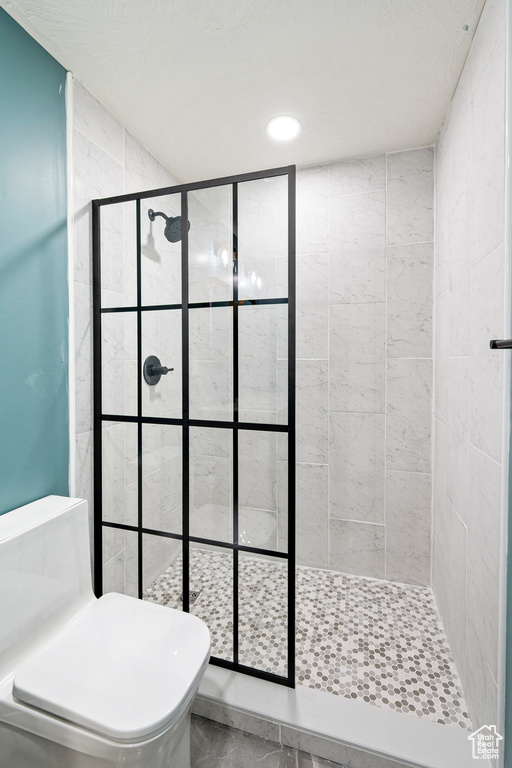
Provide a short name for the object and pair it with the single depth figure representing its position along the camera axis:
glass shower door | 1.29
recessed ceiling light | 1.67
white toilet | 0.82
